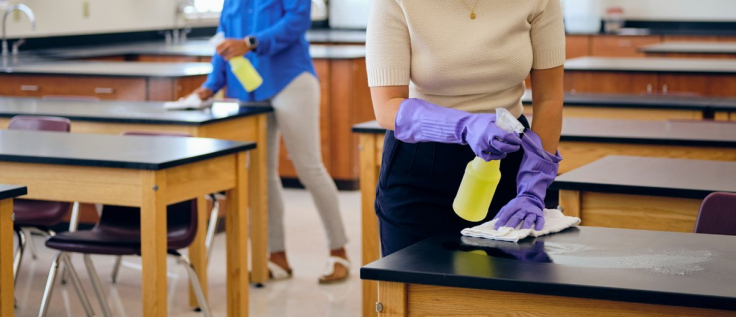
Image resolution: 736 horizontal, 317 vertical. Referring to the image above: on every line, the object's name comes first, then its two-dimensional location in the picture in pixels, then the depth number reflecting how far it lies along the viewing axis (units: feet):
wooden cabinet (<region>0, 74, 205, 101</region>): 16.56
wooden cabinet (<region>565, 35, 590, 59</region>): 29.50
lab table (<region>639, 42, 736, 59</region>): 21.63
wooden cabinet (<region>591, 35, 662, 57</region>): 28.96
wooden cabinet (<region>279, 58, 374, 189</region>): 19.44
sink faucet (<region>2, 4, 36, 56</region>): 17.79
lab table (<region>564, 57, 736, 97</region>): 16.48
